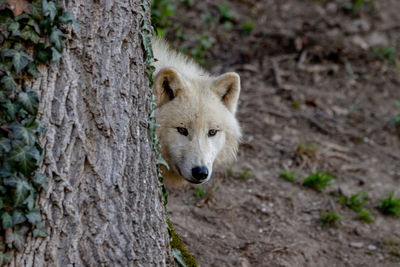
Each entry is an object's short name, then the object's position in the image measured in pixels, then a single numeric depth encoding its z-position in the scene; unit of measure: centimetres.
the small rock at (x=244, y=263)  814
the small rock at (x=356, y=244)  970
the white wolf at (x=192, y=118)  786
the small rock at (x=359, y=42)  1853
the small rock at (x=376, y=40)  1896
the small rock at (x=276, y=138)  1340
